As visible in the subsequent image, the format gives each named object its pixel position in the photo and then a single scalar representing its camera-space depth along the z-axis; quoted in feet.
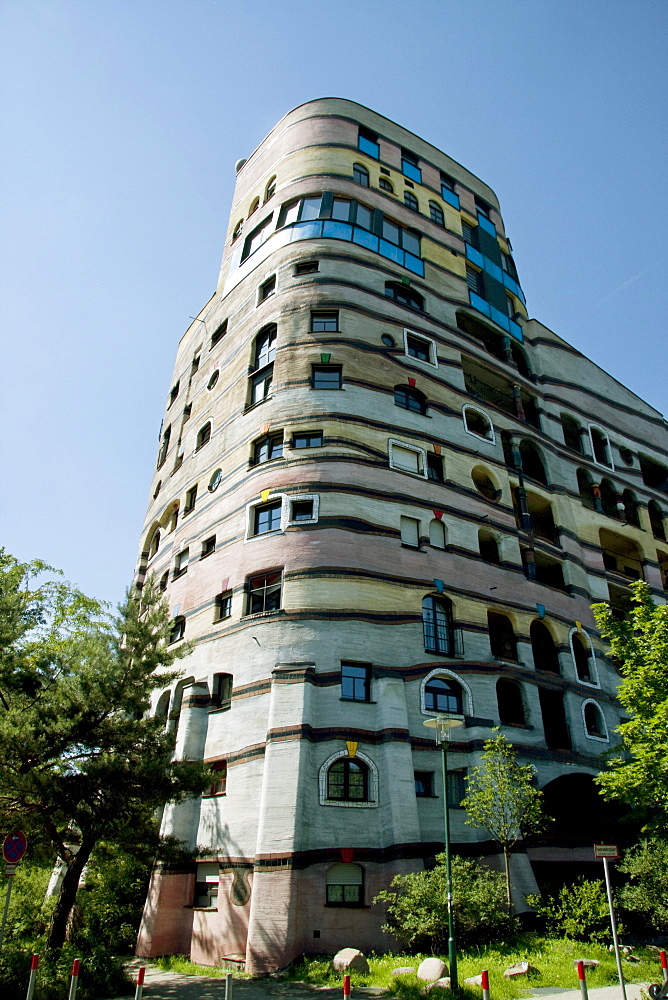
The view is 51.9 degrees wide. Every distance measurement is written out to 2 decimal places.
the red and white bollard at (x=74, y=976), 36.68
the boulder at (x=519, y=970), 45.83
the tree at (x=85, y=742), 49.57
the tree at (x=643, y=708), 52.70
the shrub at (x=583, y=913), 55.42
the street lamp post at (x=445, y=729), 45.70
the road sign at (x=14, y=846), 43.37
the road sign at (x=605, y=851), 41.73
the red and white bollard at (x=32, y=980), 36.95
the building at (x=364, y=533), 62.18
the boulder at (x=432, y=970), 44.68
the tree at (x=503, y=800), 60.08
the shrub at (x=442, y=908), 52.29
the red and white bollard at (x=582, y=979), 34.00
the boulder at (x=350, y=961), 49.39
